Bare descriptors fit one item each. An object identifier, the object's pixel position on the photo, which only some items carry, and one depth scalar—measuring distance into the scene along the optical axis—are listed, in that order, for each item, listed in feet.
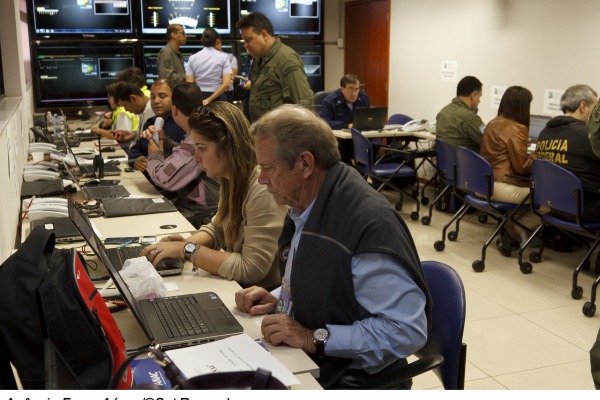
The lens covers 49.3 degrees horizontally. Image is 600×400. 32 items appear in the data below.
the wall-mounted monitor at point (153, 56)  27.48
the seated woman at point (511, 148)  16.76
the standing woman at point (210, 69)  25.90
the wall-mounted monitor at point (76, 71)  26.03
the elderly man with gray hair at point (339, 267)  5.57
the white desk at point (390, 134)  22.36
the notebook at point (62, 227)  9.21
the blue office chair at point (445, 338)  5.82
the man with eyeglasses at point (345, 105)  24.02
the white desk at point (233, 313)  5.47
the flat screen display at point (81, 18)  25.66
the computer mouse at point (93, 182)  13.38
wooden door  28.19
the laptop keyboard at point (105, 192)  12.07
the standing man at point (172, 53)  25.99
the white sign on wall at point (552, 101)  19.33
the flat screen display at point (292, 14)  28.48
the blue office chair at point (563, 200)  13.37
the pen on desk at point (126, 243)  8.91
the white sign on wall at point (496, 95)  21.57
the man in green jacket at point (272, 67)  16.35
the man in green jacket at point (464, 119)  19.40
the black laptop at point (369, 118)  22.70
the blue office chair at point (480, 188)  16.01
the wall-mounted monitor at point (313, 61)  29.91
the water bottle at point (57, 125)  21.94
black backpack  4.28
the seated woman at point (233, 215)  7.74
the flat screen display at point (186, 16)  27.09
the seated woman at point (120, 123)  20.44
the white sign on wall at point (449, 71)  23.76
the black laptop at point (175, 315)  5.81
